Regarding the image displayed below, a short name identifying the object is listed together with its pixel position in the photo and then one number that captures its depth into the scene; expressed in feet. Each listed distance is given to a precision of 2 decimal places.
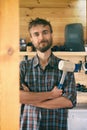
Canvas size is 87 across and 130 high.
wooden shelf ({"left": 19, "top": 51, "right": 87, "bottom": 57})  8.49
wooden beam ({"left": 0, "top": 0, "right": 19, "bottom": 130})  2.76
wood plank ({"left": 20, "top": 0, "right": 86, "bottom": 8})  8.95
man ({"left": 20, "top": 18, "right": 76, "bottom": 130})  8.15
